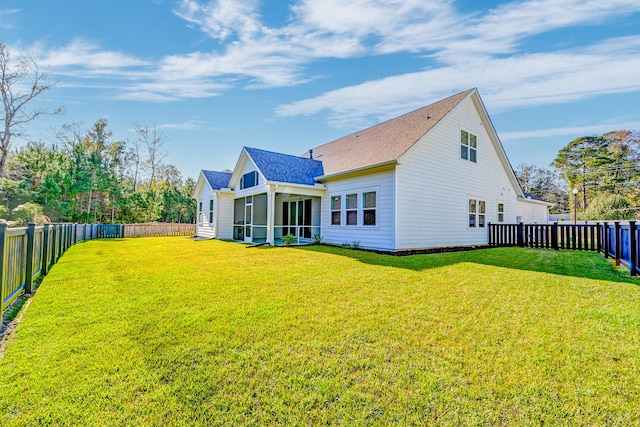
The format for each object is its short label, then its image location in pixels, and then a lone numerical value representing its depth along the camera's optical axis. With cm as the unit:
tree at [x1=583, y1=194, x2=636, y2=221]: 2471
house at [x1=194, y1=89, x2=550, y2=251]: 1091
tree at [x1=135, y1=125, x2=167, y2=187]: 3325
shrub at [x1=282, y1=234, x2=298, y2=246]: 1329
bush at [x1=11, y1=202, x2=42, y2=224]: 1803
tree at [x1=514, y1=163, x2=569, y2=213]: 4466
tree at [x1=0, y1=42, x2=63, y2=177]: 2223
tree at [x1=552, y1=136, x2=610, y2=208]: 3631
